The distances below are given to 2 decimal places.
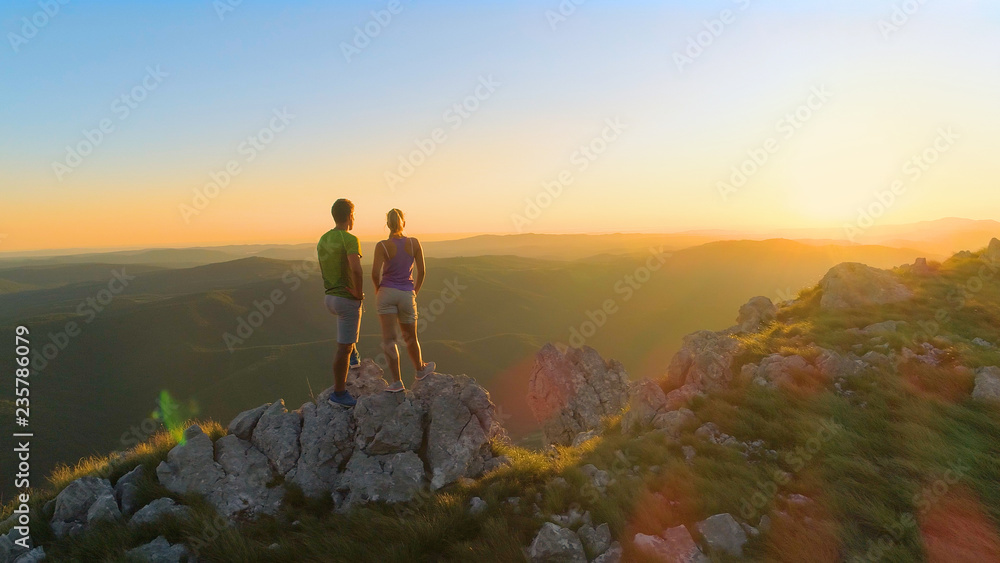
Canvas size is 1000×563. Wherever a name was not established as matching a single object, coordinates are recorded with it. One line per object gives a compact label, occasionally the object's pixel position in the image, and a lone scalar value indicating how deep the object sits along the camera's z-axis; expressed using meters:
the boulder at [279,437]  6.49
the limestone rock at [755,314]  12.27
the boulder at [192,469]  5.99
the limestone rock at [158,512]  5.37
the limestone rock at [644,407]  7.77
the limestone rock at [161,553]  4.81
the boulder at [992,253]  14.53
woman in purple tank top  7.04
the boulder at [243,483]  5.77
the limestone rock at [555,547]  4.28
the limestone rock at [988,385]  6.31
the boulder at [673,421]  6.86
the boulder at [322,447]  6.22
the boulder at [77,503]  5.56
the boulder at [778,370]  7.64
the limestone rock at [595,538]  4.44
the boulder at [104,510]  5.55
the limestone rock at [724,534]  4.27
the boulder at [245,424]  7.00
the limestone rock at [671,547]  4.17
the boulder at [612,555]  4.31
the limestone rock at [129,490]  5.82
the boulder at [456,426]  6.25
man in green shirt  6.72
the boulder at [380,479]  5.76
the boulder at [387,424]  6.46
